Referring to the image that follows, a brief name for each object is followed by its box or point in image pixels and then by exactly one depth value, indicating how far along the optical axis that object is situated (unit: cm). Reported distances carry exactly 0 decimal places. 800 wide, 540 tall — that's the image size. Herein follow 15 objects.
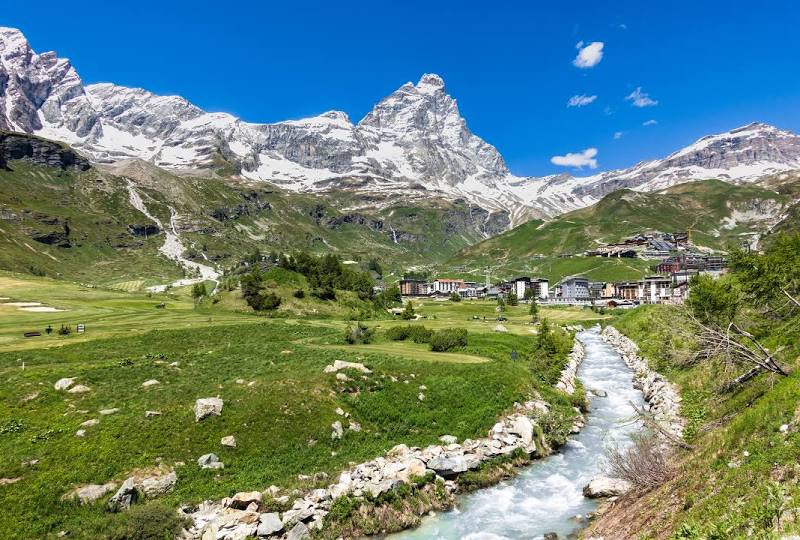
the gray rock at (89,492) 2477
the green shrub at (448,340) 6638
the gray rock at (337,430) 3356
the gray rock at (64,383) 3550
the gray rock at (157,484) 2617
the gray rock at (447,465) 3041
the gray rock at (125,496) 2472
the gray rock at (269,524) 2359
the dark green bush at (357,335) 6794
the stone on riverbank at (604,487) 2734
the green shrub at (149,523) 2270
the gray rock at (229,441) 3067
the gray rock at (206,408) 3249
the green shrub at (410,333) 7462
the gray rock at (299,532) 2364
